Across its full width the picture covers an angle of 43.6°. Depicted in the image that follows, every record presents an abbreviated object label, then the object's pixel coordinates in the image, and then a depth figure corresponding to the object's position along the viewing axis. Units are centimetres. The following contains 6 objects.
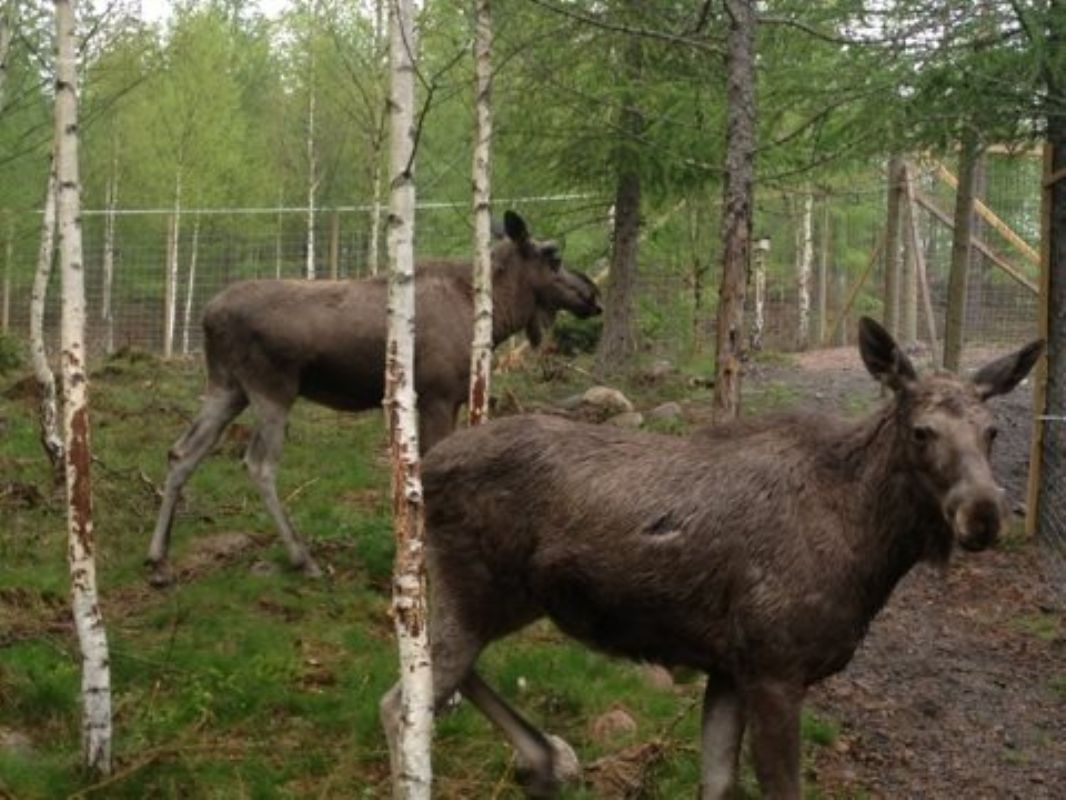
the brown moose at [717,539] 477
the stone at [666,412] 1291
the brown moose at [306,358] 841
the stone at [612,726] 615
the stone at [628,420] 1235
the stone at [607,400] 1302
